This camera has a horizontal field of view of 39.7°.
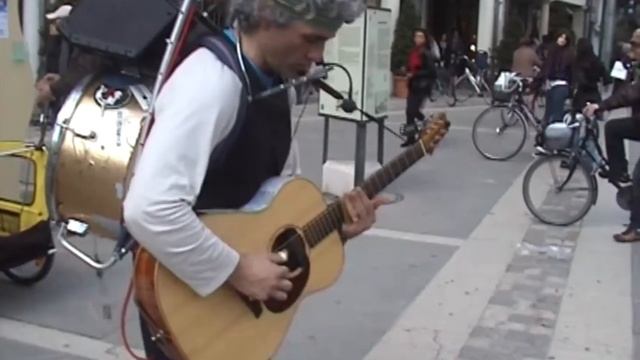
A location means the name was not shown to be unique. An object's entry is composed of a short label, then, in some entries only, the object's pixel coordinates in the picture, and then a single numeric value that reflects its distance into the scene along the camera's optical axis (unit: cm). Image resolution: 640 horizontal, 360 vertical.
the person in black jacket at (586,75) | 1158
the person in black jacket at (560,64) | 1262
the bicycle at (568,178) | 709
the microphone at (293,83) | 197
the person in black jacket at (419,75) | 1197
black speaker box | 234
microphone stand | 772
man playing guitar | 177
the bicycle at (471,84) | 1869
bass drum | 263
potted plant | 1967
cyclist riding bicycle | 667
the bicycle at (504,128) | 1059
